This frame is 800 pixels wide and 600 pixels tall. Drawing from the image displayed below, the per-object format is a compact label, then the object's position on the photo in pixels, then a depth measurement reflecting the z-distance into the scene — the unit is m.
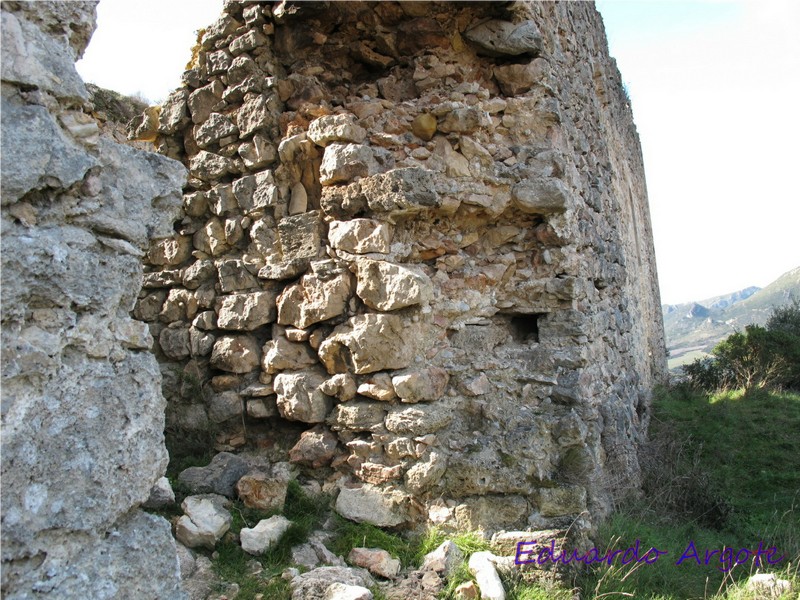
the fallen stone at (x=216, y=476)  3.54
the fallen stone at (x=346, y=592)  2.65
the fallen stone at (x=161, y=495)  3.15
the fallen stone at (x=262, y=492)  3.45
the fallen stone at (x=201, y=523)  3.09
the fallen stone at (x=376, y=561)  3.11
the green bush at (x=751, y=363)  7.88
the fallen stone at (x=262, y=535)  3.13
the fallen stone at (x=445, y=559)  3.08
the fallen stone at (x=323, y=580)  2.70
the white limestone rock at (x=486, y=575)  2.92
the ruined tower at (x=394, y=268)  3.53
